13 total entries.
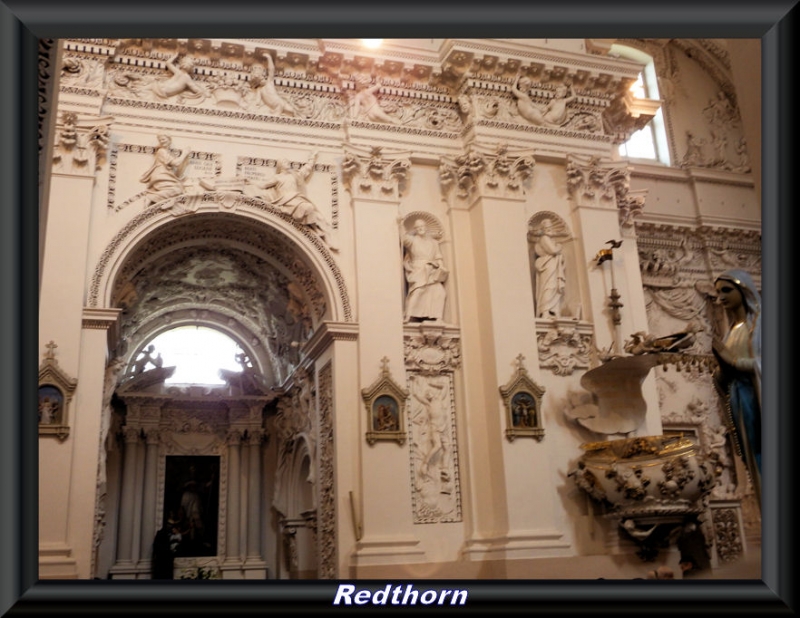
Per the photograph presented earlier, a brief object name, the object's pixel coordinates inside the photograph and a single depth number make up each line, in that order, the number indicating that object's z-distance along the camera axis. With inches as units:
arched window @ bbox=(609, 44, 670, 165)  790.5
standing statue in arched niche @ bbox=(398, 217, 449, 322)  548.1
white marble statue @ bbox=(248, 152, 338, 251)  541.3
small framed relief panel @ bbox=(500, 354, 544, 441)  514.9
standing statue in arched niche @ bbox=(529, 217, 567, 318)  564.1
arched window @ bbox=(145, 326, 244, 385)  793.6
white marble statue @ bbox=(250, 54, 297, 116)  561.9
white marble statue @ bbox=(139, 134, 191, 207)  521.0
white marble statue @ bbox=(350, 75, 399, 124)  575.5
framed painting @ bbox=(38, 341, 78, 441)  453.1
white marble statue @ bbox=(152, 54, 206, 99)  542.4
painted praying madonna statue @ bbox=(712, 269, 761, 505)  239.3
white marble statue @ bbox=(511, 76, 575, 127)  593.3
